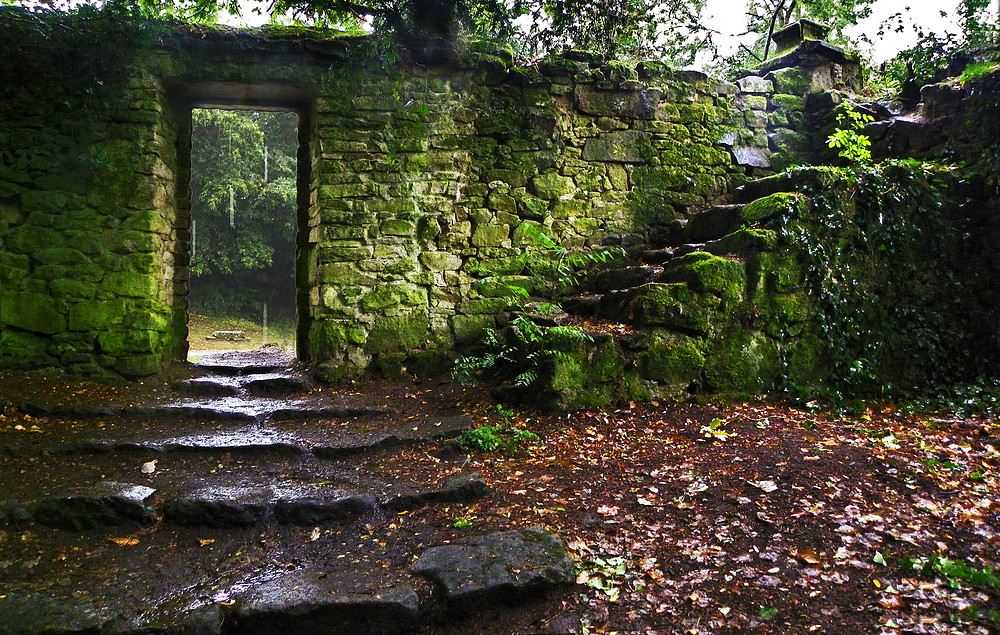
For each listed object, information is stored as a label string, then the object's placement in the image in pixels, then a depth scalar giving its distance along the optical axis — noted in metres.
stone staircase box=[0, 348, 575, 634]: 2.26
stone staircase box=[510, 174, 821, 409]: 4.36
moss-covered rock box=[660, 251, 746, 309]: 4.58
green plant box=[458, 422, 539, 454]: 3.79
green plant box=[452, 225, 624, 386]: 4.32
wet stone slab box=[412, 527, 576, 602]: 2.36
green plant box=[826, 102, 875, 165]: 5.24
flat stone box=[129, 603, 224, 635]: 2.12
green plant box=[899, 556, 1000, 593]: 2.24
